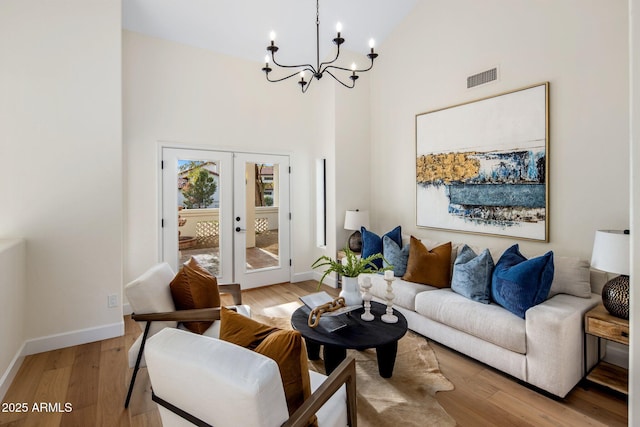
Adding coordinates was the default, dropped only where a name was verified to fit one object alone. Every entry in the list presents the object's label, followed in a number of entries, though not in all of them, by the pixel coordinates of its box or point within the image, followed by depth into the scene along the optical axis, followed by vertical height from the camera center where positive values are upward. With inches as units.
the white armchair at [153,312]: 81.6 -26.0
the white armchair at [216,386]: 40.7 -23.4
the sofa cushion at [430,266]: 129.1 -22.8
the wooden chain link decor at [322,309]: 91.8 -29.2
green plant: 102.8 -18.4
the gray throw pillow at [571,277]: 102.2 -22.0
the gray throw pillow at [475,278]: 110.1 -23.9
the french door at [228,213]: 161.6 -1.3
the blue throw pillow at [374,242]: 156.7 -15.5
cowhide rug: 79.7 -50.7
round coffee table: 84.3 -34.0
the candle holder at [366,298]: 97.1 -26.7
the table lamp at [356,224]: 179.6 -7.5
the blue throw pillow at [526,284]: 96.0 -22.5
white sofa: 86.6 -36.5
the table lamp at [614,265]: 83.4 -14.7
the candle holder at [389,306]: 96.3 -29.3
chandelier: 92.8 +54.9
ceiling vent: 134.7 +57.1
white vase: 103.8 -26.5
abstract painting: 122.1 +19.1
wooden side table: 83.3 -33.2
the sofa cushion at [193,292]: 89.8 -23.0
